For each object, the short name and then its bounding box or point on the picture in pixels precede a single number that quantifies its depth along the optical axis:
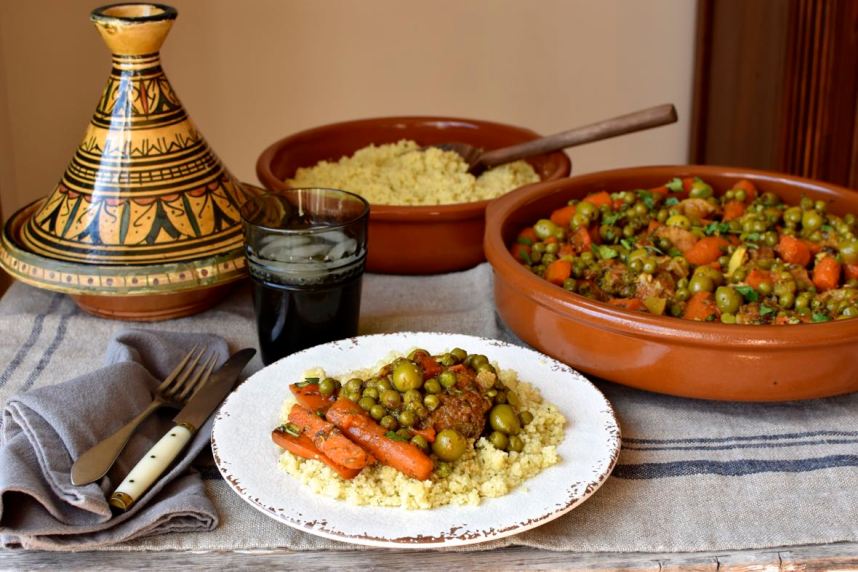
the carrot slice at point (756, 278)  1.42
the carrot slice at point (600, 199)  1.67
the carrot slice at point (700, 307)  1.37
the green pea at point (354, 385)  1.17
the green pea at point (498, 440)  1.13
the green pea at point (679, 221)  1.58
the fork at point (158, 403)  1.12
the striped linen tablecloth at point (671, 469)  1.09
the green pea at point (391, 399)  1.13
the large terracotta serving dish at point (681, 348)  1.21
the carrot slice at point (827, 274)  1.43
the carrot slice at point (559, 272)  1.47
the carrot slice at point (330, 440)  1.07
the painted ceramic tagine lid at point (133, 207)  1.48
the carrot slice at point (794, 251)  1.50
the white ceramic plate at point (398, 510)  1.02
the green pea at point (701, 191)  1.71
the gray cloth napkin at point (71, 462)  1.07
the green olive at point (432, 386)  1.15
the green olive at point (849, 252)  1.47
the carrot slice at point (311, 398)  1.18
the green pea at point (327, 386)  1.19
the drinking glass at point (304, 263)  1.36
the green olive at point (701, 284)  1.41
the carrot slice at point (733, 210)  1.65
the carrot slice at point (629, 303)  1.36
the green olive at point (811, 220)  1.58
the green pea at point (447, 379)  1.16
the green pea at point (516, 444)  1.13
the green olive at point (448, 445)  1.09
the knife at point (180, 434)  1.11
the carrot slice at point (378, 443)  1.07
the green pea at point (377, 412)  1.12
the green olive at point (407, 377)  1.15
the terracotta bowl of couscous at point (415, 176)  1.74
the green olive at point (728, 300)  1.37
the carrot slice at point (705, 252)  1.52
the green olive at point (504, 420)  1.14
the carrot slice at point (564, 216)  1.65
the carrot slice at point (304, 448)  1.07
